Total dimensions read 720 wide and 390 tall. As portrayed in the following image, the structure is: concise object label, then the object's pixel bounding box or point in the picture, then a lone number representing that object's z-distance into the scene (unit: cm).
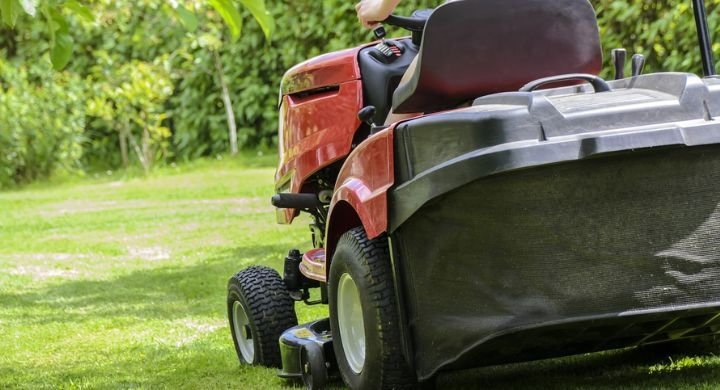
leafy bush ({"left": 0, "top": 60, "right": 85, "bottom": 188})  1822
